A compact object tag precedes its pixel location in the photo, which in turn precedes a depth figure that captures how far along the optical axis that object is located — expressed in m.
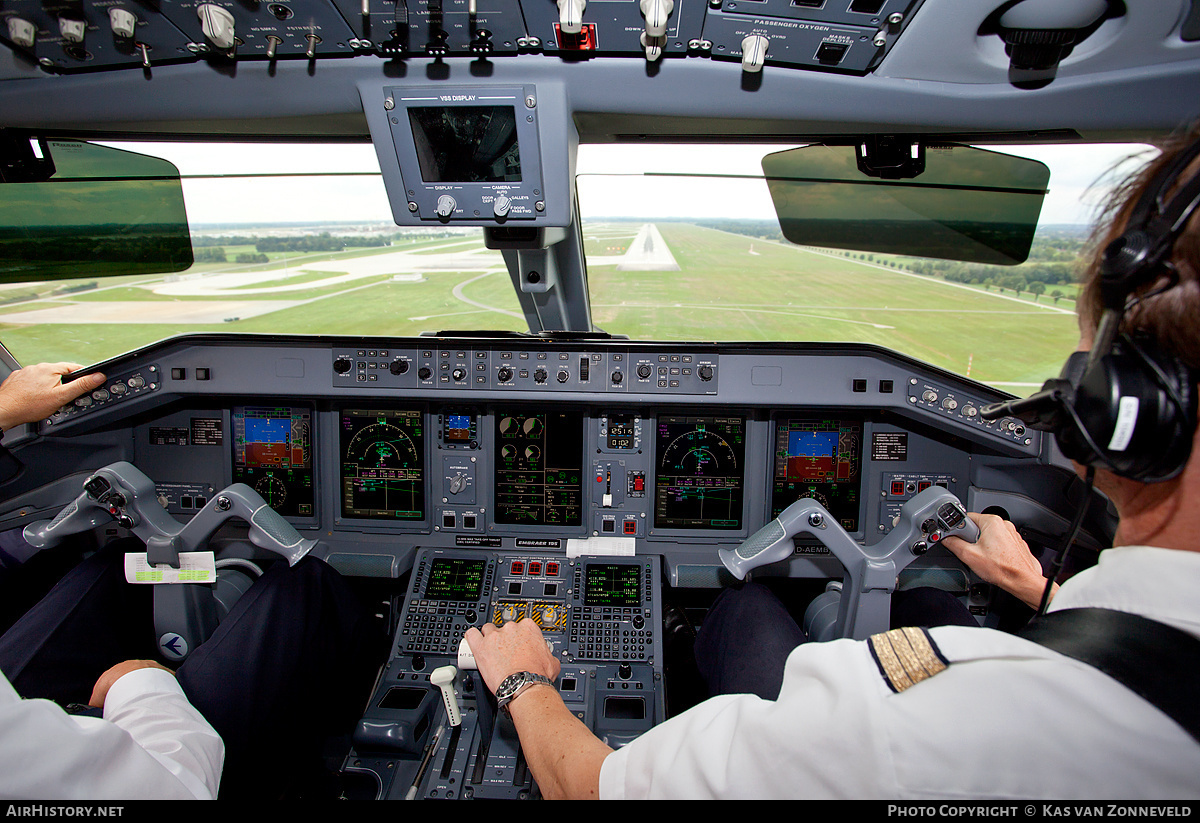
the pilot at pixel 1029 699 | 0.58
